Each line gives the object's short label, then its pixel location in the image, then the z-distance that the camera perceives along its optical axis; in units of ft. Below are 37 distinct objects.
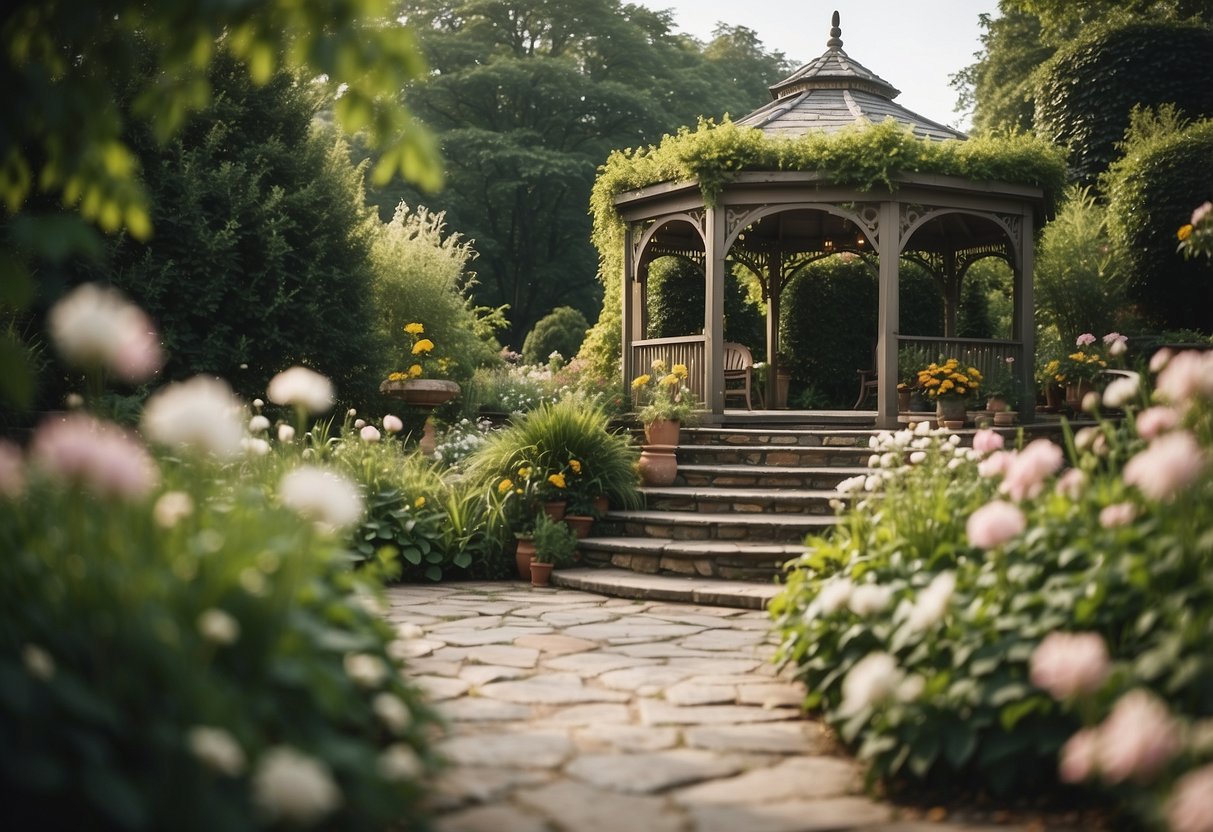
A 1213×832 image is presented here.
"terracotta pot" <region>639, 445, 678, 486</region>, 27.40
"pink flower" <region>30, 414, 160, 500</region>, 6.31
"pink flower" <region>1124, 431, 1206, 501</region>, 7.64
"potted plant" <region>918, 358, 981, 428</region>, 31.19
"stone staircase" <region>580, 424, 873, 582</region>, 22.66
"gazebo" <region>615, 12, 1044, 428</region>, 32.42
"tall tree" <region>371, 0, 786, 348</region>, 83.15
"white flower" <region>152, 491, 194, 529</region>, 7.87
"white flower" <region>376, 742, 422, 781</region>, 7.07
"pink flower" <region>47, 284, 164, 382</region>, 6.60
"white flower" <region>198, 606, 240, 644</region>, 6.24
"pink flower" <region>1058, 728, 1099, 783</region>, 6.35
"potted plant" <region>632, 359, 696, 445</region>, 27.76
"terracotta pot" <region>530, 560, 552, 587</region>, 22.93
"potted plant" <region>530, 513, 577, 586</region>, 22.98
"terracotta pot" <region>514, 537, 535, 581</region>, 23.54
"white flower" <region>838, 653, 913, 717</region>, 7.94
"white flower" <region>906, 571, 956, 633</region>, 8.45
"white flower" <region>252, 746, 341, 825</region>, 5.48
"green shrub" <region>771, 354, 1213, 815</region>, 8.36
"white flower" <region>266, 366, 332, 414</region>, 8.94
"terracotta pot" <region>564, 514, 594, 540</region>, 24.71
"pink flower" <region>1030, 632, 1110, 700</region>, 6.37
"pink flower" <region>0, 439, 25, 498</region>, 6.91
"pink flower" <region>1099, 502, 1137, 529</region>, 9.34
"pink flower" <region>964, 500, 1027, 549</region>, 8.65
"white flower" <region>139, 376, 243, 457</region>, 6.63
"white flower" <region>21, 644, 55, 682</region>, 6.00
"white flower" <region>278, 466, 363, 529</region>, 7.42
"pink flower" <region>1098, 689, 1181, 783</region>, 5.65
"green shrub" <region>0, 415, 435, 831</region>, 5.86
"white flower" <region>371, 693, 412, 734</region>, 7.59
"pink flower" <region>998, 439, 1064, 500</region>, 9.55
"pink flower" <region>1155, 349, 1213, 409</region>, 8.91
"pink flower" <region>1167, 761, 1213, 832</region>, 5.37
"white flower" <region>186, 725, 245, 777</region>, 5.60
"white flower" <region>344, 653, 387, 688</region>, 7.91
